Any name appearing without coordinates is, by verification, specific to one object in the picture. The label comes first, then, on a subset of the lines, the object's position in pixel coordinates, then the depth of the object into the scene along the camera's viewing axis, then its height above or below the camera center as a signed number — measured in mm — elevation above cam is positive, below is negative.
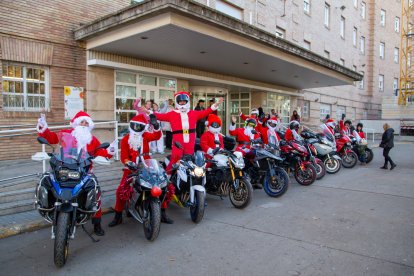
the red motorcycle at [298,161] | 7520 -933
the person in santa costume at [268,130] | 7105 -204
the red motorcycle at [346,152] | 10359 -953
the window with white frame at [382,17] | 30886 +9899
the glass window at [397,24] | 33316 +10030
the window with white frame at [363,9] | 28425 +9882
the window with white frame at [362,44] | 28109 +6734
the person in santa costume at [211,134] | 6301 -267
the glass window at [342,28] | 25148 +7210
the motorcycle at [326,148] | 8977 -724
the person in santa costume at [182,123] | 5500 -59
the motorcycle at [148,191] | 4121 -921
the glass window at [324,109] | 22880 +860
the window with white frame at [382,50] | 31094 +6889
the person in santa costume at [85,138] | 4296 -254
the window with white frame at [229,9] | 14414 +5086
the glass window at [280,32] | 18058 +4992
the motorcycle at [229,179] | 5566 -1010
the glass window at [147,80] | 11602 +1431
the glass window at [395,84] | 33025 +3868
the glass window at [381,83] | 30891 +3759
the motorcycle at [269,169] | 6445 -972
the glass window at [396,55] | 33500 +6951
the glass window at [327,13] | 23073 +7671
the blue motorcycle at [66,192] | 3422 -807
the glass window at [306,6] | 20531 +7330
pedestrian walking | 10402 -635
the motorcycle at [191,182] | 4855 -968
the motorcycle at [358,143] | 10935 -719
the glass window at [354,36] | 26891 +7154
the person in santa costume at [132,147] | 4816 -407
